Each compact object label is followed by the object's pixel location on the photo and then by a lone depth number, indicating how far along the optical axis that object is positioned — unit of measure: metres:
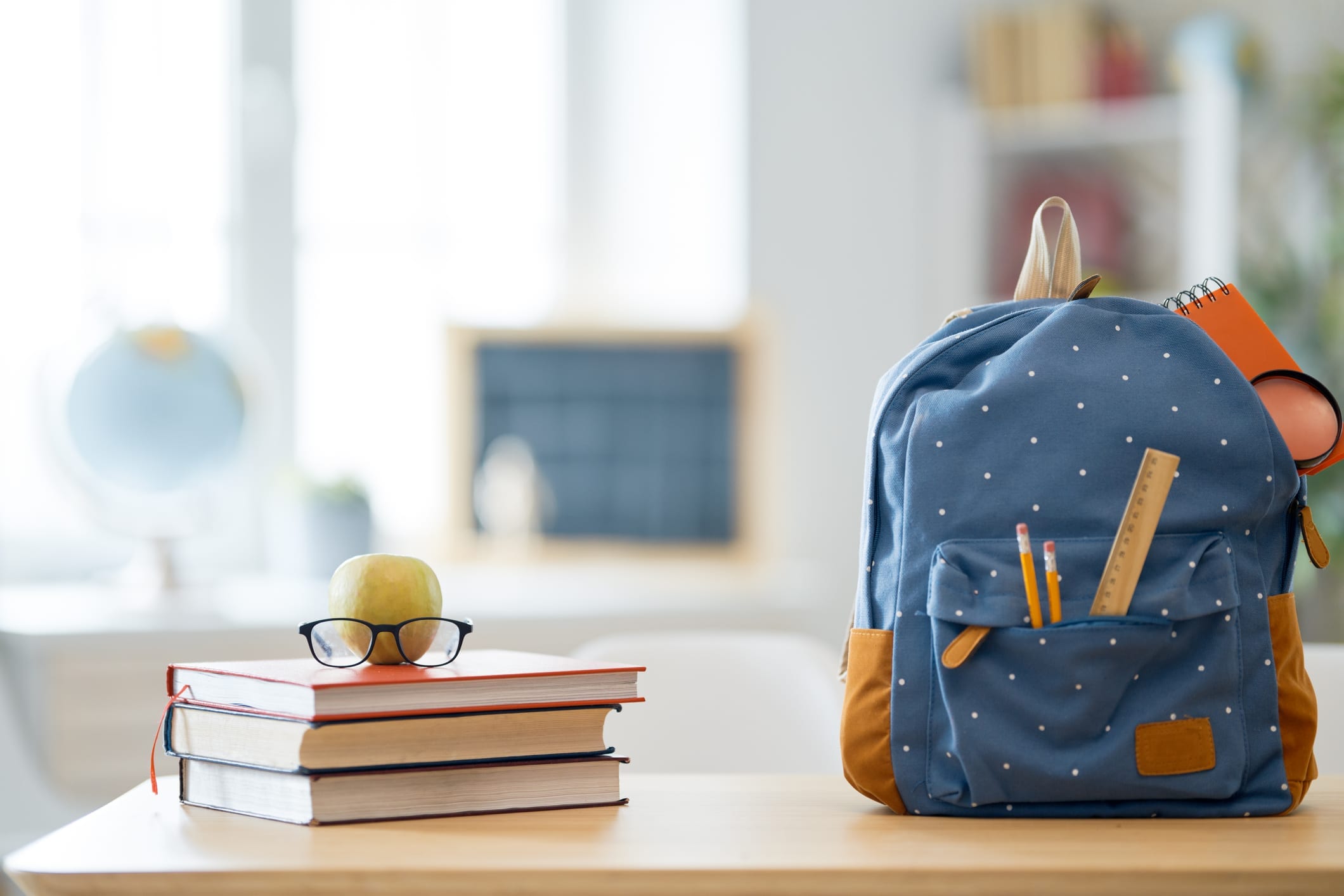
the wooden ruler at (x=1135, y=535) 2.63
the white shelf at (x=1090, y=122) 6.25
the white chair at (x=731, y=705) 3.42
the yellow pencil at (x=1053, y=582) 2.63
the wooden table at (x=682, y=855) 2.48
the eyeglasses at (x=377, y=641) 2.70
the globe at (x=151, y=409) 4.78
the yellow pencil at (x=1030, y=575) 2.63
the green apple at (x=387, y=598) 2.69
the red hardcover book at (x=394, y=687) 2.60
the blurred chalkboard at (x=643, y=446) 6.18
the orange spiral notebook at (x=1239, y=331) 2.72
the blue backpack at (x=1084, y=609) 2.63
